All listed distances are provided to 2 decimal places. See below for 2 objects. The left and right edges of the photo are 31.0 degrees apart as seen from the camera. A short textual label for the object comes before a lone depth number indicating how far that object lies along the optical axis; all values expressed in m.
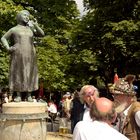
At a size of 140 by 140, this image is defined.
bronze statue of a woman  5.60
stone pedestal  5.16
